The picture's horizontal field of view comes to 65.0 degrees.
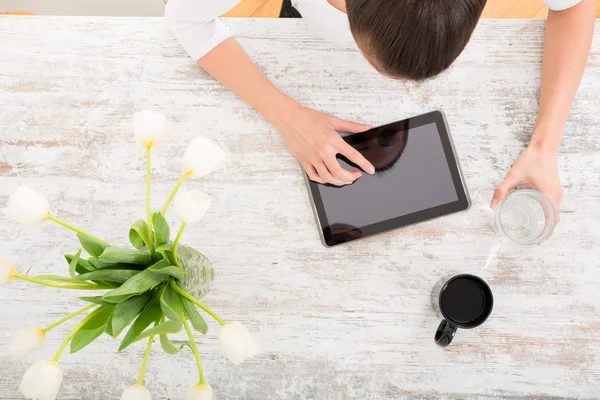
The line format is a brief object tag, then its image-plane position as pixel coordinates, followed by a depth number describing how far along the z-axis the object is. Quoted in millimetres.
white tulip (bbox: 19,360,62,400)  514
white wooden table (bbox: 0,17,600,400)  822
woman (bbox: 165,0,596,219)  823
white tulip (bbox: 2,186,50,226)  519
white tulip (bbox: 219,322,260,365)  535
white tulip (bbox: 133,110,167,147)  541
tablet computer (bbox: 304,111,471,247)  834
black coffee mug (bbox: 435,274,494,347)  772
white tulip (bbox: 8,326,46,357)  538
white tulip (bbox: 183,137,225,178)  535
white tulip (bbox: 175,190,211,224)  506
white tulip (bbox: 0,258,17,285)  542
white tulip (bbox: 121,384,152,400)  547
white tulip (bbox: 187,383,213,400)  562
